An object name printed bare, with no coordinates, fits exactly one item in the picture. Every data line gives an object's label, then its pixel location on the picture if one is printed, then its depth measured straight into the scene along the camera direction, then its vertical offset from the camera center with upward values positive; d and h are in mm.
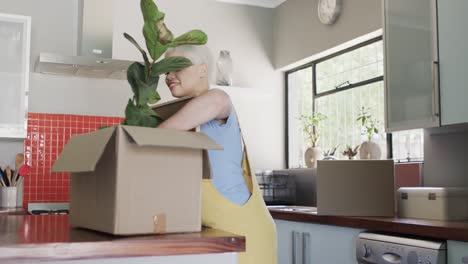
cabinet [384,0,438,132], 2814 +590
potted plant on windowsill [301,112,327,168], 4379 +316
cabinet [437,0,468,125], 2613 +556
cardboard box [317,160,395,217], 3004 -65
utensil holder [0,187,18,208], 4086 -175
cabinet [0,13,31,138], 4055 +723
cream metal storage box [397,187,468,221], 2697 -131
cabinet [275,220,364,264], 2898 -383
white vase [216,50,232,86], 4777 +891
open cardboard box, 1079 -6
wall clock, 4215 +1257
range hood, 4070 +937
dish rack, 4602 -97
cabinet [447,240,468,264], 2145 -292
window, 3875 +605
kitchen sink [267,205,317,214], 3993 -239
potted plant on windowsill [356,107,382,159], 3723 +285
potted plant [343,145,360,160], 3962 +168
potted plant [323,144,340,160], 4350 +185
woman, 1392 +10
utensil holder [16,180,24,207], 4258 -159
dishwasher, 2246 -316
